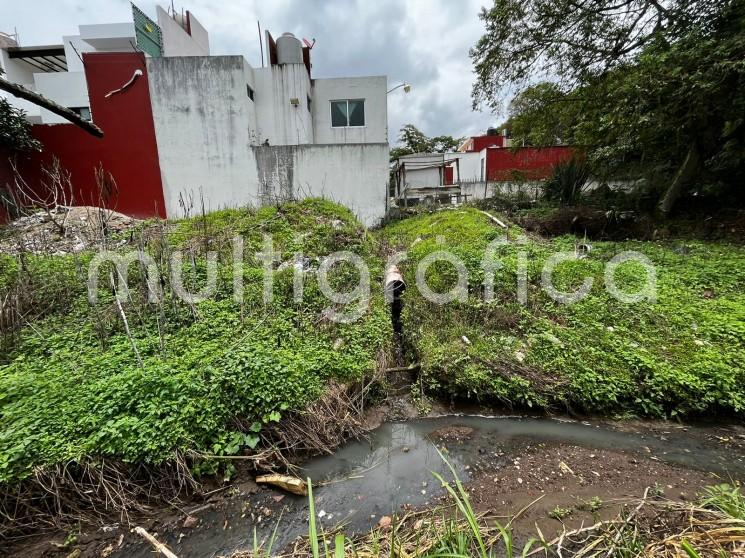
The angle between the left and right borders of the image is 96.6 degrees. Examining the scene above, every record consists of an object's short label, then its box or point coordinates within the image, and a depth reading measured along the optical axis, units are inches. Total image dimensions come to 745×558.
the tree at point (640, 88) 224.8
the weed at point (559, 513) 89.0
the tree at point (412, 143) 1053.8
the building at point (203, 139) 336.8
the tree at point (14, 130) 292.5
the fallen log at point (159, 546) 59.8
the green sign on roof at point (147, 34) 361.7
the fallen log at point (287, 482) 104.1
